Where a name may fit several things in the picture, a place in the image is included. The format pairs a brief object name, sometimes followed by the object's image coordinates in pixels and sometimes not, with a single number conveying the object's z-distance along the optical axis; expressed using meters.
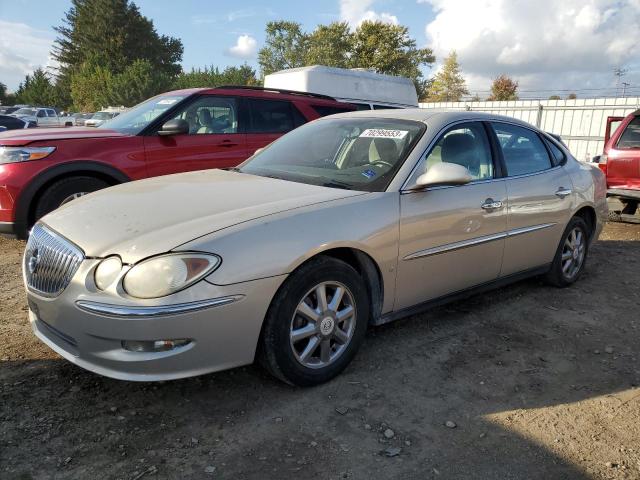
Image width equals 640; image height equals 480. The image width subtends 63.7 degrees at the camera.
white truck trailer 11.91
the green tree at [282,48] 64.19
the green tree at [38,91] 62.70
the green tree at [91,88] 48.19
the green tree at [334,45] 50.09
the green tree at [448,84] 51.62
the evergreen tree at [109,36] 63.84
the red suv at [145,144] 4.92
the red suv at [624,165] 7.40
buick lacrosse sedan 2.38
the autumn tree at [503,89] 50.28
